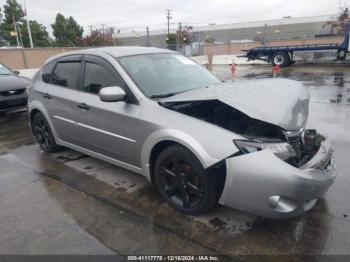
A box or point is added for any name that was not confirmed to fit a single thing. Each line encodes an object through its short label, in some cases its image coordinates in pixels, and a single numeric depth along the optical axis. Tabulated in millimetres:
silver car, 2488
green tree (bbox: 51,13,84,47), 51438
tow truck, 18625
